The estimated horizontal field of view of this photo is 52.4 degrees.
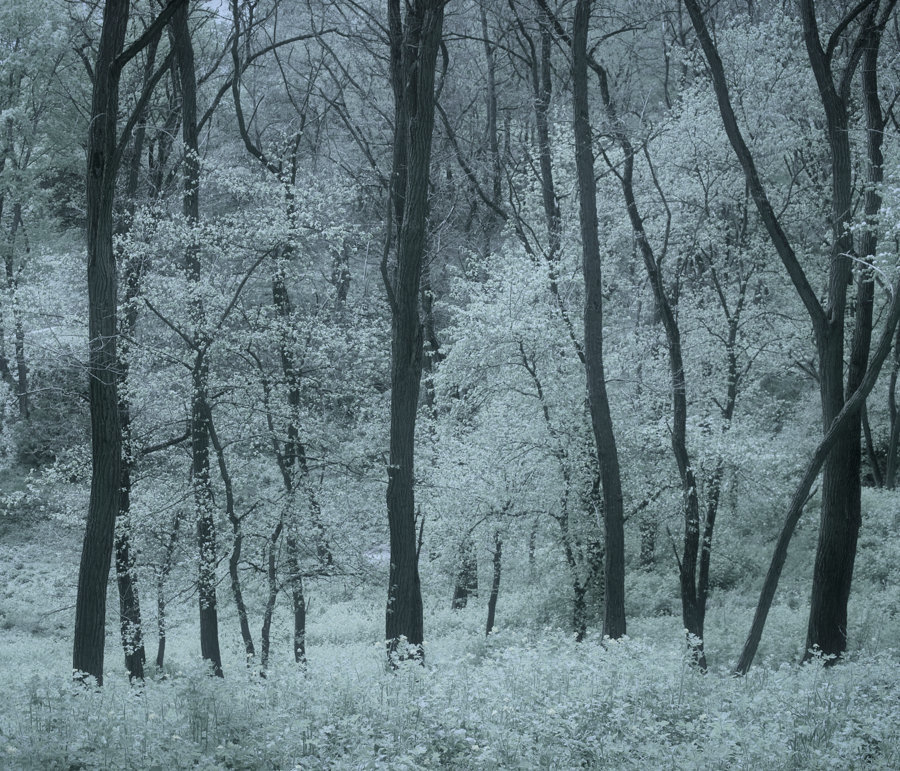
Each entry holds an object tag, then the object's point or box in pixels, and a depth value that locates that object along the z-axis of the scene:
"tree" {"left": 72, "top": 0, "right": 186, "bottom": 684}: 9.48
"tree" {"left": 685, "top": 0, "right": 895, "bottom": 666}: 11.71
